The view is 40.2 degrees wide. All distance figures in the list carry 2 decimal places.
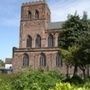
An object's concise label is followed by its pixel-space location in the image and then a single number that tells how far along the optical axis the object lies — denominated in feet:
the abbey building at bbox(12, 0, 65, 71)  89.42
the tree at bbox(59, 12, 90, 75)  68.17
